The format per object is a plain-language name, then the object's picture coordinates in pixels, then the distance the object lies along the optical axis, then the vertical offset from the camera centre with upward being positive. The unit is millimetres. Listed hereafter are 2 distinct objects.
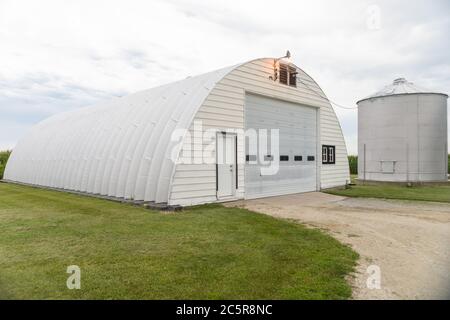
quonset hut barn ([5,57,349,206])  10195 +725
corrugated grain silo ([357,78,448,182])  18719 +1468
